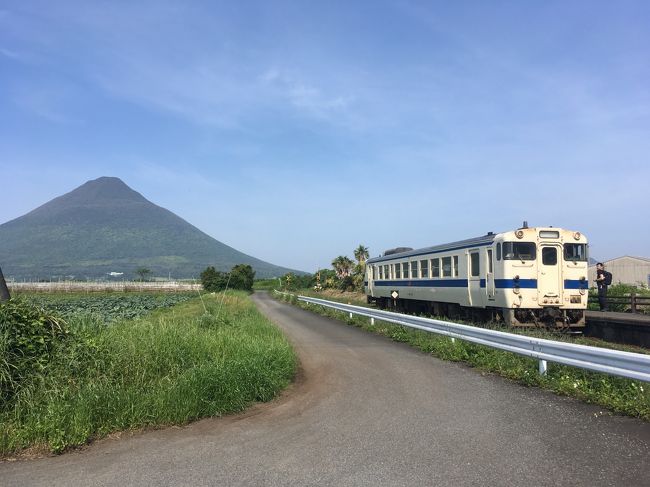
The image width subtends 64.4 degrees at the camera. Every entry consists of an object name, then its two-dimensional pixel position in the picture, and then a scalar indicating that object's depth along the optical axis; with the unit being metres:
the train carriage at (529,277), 14.12
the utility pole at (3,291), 8.43
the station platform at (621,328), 13.12
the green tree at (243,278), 75.83
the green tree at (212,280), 66.31
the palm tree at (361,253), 66.94
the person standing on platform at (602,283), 17.48
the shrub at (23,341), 6.18
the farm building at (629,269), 39.16
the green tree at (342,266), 67.69
